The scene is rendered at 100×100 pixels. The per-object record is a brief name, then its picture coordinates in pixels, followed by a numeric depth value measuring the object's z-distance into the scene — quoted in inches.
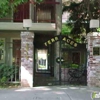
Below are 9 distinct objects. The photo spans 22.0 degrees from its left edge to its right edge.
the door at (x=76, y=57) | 679.7
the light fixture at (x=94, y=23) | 473.1
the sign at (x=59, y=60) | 505.0
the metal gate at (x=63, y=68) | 520.7
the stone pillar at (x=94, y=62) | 462.6
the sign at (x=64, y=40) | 498.9
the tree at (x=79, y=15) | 602.2
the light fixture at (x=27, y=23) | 469.1
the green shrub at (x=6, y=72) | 484.4
